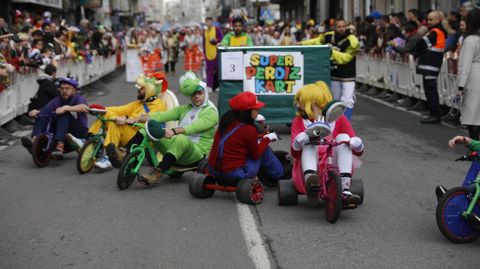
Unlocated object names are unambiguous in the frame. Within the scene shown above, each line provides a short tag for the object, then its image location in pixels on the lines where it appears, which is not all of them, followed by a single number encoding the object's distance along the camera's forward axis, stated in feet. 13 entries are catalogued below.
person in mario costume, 42.63
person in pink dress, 38.87
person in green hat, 46.60
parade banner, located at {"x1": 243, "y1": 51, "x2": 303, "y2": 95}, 69.30
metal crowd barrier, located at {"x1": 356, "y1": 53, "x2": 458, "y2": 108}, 83.56
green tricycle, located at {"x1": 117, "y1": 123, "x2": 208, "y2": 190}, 46.34
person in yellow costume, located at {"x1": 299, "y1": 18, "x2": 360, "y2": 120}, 67.21
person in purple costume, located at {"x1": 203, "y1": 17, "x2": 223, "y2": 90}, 109.41
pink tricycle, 37.32
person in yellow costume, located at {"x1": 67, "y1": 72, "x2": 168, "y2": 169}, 53.17
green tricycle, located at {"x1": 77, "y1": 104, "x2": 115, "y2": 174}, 52.86
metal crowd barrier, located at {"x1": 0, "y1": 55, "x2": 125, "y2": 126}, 79.47
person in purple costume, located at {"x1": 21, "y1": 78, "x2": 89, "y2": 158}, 56.88
